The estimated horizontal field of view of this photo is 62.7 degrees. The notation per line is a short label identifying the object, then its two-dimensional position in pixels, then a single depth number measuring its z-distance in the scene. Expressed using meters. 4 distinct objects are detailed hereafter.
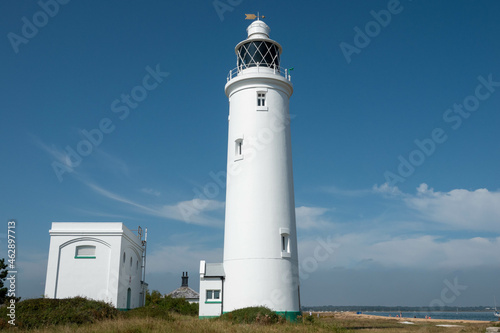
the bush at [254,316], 16.71
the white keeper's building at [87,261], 24.11
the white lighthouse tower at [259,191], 19.75
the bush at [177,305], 30.67
